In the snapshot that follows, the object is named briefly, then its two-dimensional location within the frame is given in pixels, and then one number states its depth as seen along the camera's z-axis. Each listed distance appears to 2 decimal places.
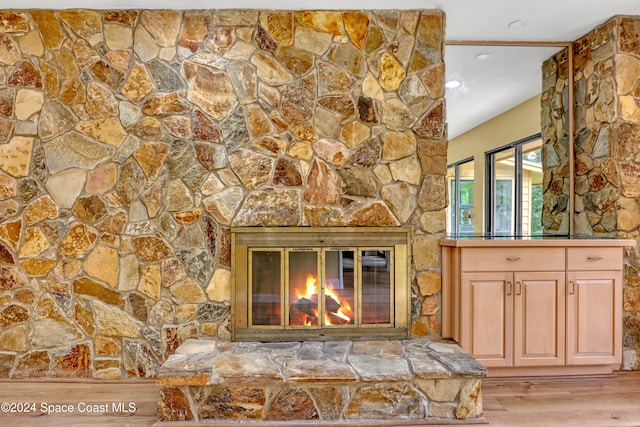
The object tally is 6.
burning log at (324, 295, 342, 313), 2.58
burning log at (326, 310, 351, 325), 2.58
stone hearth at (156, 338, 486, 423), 1.98
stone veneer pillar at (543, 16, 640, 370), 2.68
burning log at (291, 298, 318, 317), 2.57
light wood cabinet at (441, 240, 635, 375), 2.47
